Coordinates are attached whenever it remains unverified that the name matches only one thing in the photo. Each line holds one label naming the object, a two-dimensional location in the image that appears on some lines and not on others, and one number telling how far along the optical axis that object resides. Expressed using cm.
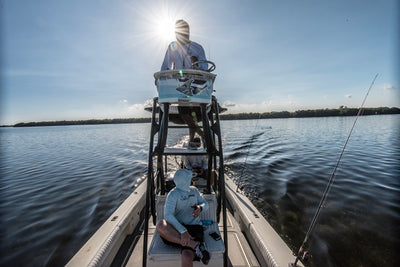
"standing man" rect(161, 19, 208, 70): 286
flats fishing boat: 215
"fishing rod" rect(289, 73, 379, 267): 198
